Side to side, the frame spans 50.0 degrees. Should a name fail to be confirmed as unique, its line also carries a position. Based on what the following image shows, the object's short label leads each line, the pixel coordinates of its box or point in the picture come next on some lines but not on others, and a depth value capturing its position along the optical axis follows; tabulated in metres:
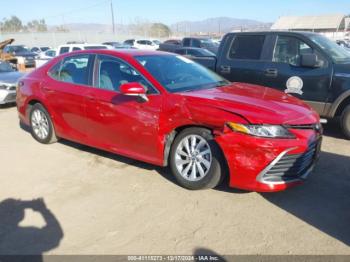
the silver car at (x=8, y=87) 9.98
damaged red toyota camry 3.88
